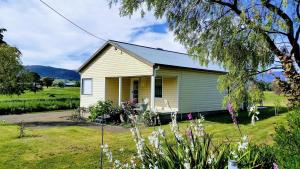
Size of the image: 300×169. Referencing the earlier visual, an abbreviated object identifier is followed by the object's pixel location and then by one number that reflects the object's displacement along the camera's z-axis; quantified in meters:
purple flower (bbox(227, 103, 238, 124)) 3.38
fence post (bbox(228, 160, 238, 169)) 1.94
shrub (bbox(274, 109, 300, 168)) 2.24
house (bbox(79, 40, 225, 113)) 14.70
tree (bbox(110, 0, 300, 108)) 8.35
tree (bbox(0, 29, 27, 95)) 13.23
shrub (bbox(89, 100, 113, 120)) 14.56
